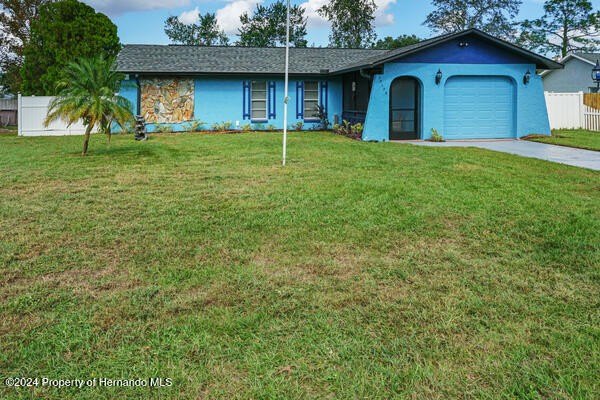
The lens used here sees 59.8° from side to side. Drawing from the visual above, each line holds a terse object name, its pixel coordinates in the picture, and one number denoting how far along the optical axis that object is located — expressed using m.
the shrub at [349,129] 16.33
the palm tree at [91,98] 9.95
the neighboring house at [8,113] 26.38
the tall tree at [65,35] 22.36
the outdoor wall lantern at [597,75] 21.34
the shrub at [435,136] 15.77
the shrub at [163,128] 18.48
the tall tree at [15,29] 27.23
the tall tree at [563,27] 41.84
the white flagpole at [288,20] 8.90
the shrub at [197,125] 18.83
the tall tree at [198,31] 46.38
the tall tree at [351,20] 37.94
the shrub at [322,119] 19.70
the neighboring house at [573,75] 29.03
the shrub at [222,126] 18.92
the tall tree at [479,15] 40.31
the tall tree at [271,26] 42.16
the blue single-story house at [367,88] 15.73
